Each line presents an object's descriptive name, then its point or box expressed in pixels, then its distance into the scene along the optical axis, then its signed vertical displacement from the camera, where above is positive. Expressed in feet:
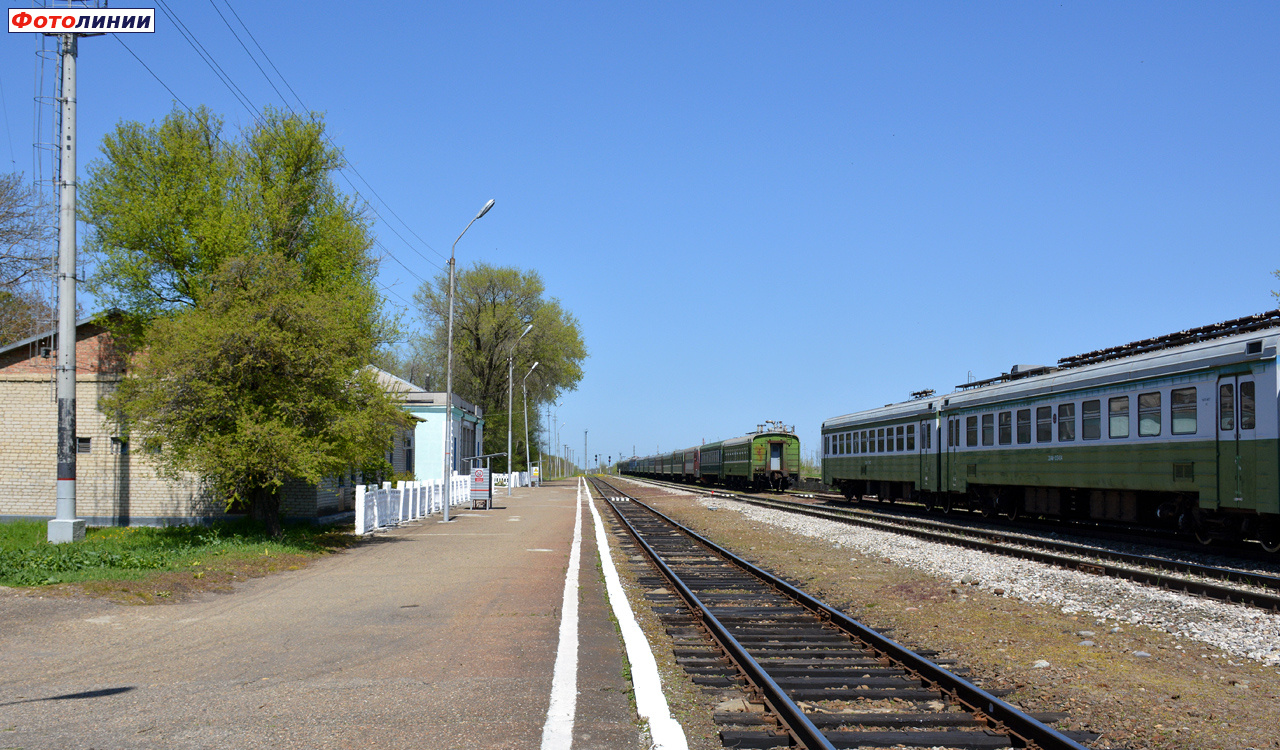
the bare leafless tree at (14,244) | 115.03 +20.67
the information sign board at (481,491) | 111.65 -9.46
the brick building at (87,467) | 75.97 -4.46
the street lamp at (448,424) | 85.16 -1.17
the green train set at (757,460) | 155.84 -8.73
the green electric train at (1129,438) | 42.80 -1.66
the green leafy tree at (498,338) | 217.15 +17.53
